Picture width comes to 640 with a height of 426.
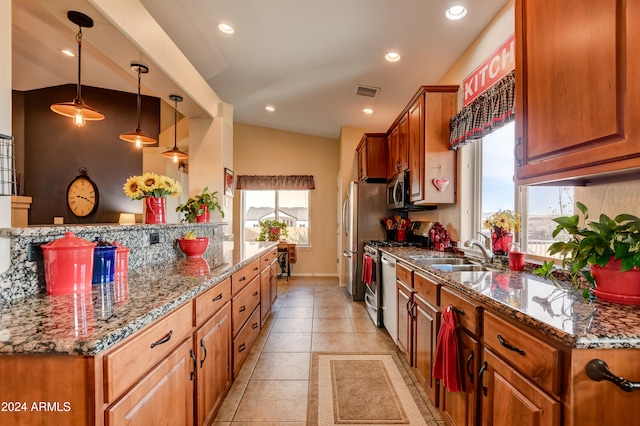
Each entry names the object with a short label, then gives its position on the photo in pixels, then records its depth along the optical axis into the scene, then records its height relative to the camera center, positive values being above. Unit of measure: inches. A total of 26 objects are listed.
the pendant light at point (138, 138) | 128.5 +33.6
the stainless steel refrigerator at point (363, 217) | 171.0 -1.0
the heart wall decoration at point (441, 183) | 113.1 +12.1
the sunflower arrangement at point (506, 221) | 78.0 -1.5
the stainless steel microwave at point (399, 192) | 133.3 +11.2
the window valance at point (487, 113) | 76.8 +29.5
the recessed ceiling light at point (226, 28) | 111.0 +69.7
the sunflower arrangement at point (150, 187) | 80.9 +7.8
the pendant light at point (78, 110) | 98.8 +35.7
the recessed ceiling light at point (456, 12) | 85.8 +59.0
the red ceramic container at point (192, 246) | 93.8 -9.6
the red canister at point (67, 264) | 47.8 -7.9
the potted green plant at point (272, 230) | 242.7 -12.3
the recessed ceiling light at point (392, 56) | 114.3 +61.3
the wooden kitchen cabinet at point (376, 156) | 177.6 +34.9
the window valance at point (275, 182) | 249.4 +27.6
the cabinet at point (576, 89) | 37.6 +18.4
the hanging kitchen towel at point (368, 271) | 141.3 -26.8
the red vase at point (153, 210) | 83.7 +1.4
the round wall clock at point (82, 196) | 202.7 +13.0
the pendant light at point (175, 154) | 157.2 +32.0
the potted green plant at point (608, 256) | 41.5 -5.8
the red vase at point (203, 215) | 118.8 +0.1
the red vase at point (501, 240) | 80.6 -6.8
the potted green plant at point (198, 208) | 118.0 +2.8
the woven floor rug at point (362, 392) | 73.9 -49.4
